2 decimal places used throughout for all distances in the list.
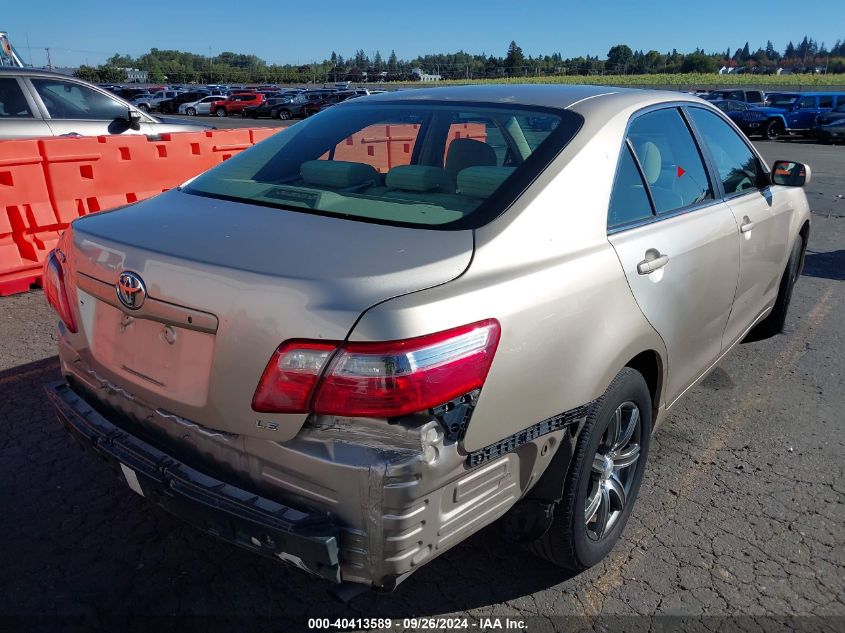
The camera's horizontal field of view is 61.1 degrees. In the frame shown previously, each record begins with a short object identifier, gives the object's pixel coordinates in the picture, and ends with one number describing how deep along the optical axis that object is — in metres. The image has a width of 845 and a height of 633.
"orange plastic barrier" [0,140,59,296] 5.94
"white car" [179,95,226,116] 42.84
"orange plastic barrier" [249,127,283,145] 9.04
